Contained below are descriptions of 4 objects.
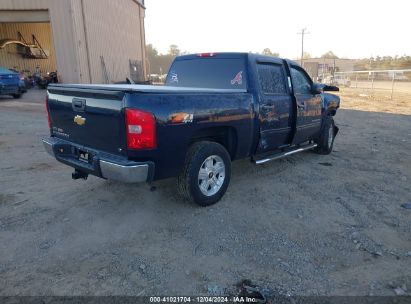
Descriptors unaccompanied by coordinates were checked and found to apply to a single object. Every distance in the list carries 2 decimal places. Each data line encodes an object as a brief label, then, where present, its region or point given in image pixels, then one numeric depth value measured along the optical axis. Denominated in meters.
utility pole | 62.64
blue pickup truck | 3.40
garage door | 15.71
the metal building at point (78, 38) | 15.55
